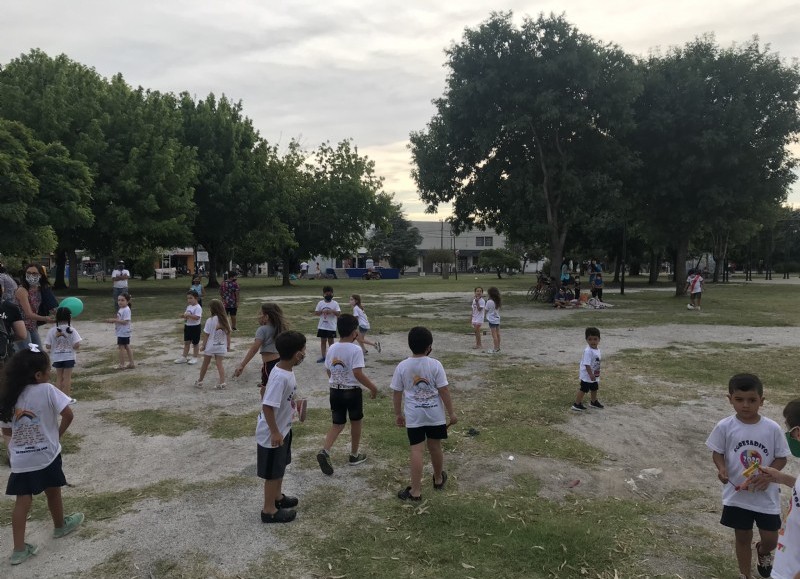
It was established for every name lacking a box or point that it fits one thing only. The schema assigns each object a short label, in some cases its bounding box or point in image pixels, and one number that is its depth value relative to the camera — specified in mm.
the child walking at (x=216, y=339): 9445
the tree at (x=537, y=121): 24016
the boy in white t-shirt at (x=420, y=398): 4973
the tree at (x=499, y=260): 62344
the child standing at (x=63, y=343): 8016
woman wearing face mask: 7953
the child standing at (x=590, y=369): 7848
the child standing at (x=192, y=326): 11109
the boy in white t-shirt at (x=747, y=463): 3543
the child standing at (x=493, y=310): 12695
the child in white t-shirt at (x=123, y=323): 10594
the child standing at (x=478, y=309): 13016
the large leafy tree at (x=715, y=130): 26062
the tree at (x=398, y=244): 81875
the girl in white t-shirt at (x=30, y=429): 4012
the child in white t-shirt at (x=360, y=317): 11091
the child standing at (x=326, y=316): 11094
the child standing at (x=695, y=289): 22541
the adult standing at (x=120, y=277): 18281
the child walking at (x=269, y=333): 7680
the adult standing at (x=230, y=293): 14672
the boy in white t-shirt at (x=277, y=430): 4469
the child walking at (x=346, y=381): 5590
